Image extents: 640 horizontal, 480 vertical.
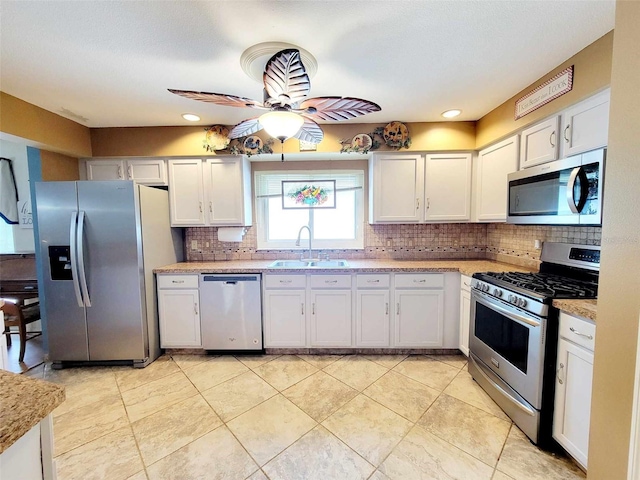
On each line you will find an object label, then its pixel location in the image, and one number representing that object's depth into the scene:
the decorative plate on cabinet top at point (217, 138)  2.77
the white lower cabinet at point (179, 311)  2.65
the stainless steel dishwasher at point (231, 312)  2.62
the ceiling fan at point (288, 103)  1.29
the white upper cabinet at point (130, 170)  2.85
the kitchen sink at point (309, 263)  2.94
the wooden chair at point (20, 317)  2.58
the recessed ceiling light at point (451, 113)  2.51
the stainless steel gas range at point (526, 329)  1.52
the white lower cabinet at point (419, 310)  2.56
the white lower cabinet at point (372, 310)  2.58
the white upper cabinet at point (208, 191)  2.85
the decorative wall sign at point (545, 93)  1.72
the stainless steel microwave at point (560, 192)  1.48
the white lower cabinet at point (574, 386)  1.33
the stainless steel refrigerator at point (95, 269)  2.33
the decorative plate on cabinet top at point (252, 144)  2.73
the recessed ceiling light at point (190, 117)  2.53
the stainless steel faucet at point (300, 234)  3.11
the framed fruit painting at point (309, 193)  3.22
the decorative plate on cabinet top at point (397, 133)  2.71
